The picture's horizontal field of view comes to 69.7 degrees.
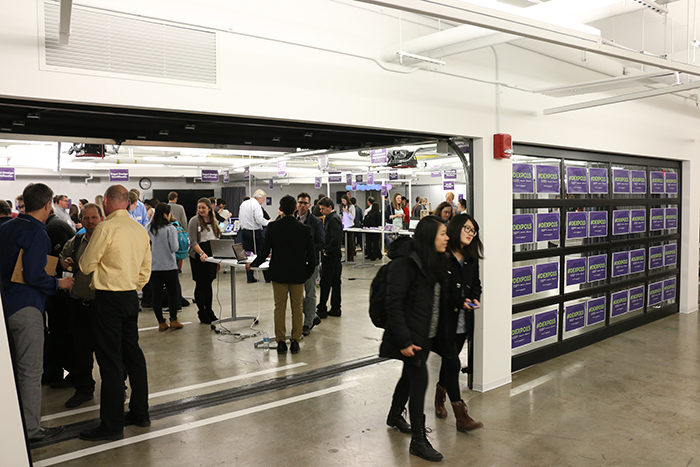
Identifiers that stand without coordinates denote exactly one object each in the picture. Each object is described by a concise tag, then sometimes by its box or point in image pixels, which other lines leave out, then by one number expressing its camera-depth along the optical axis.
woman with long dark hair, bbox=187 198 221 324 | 6.55
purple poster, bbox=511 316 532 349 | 4.82
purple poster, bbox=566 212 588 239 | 5.40
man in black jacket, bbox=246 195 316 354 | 5.12
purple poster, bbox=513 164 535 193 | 4.79
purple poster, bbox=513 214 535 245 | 4.77
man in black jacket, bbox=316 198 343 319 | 6.81
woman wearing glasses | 3.46
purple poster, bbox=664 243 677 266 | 7.02
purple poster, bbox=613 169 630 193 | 6.15
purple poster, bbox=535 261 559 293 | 5.06
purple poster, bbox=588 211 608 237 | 5.73
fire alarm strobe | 4.38
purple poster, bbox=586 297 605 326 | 5.72
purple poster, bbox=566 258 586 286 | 5.44
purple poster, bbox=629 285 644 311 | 6.43
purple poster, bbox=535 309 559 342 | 5.08
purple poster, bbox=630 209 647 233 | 6.43
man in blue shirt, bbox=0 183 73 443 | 3.21
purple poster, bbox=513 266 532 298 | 4.82
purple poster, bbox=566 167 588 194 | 5.43
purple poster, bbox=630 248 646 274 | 6.43
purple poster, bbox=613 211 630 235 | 6.15
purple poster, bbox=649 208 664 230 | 6.78
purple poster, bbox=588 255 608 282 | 5.73
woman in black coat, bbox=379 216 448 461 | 3.00
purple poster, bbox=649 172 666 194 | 6.77
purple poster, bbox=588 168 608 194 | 5.73
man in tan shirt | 3.37
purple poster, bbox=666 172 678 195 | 7.04
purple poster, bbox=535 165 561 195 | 5.07
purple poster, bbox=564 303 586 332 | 5.44
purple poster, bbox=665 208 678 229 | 7.04
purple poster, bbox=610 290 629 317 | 6.12
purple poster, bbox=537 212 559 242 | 5.05
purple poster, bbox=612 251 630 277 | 6.15
